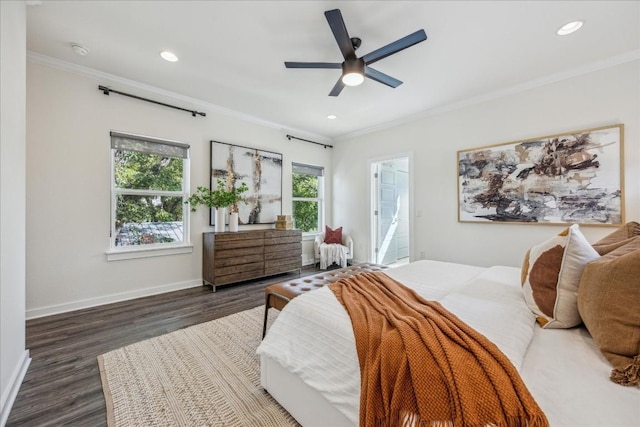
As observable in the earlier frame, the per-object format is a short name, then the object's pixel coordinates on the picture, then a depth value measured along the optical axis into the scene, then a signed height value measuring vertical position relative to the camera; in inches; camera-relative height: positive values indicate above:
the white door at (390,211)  196.9 +1.0
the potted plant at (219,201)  144.2 +7.6
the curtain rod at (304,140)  192.4 +58.9
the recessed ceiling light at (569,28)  84.7 +63.1
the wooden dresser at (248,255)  138.7 -24.8
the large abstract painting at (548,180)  104.7 +14.7
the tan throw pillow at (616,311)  32.6 -14.5
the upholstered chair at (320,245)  199.6 -26.1
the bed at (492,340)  29.0 -21.9
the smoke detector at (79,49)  97.1 +65.4
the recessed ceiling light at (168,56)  101.4 +65.4
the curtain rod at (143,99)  116.9 +58.7
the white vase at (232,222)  153.9 -5.0
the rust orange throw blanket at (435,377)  28.2 -20.9
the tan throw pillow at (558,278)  45.3 -13.0
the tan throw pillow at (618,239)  50.8 -6.3
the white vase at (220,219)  147.7 -3.2
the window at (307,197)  202.4 +13.7
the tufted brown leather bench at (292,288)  76.6 -23.7
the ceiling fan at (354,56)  73.5 +53.1
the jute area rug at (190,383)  53.9 -43.0
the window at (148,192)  124.0 +11.6
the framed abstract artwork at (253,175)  155.4 +25.4
